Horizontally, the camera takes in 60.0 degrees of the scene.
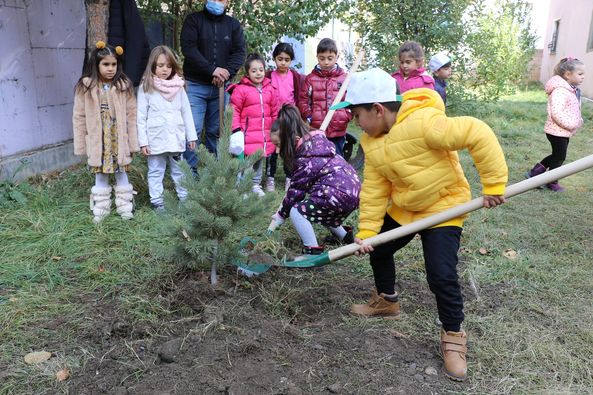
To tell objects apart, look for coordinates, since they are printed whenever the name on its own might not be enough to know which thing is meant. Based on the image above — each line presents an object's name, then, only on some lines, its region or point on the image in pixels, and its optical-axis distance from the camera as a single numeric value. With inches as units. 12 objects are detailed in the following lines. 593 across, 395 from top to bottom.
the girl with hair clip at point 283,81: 220.1
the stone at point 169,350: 101.5
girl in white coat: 182.5
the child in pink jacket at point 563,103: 224.5
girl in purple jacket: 146.5
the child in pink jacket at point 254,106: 208.7
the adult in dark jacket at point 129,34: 196.9
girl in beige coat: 172.6
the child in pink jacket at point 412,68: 217.9
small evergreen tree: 118.0
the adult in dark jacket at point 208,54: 208.5
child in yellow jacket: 95.2
